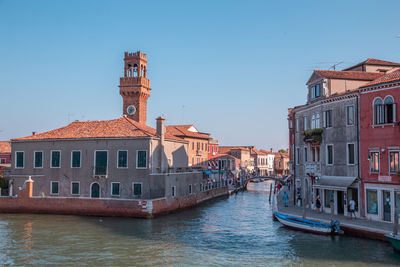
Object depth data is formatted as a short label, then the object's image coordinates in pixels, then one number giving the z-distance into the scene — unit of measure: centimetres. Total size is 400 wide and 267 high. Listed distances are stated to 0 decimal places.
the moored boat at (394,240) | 1805
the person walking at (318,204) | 2694
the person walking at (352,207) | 2364
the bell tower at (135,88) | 5006
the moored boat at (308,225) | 2186
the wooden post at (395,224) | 1864
